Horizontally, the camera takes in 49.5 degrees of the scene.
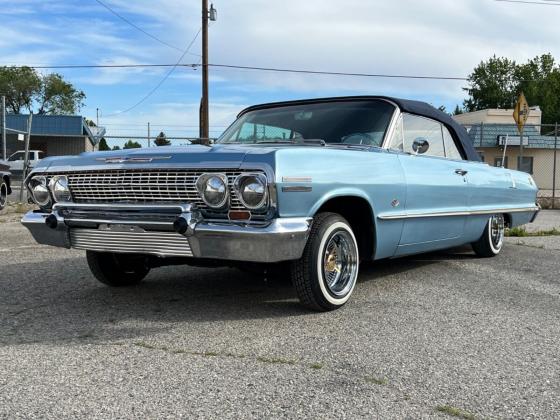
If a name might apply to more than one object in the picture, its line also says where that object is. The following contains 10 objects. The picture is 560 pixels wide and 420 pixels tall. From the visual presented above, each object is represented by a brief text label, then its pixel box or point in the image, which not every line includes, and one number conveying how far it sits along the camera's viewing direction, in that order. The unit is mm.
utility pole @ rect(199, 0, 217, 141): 21156
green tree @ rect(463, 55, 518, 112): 71062
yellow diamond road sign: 14612
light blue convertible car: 3723
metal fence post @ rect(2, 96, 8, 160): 14828
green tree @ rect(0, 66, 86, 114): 57969
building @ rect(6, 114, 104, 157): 34781
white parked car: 28495
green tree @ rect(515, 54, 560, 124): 67625
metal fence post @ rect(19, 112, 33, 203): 13914
